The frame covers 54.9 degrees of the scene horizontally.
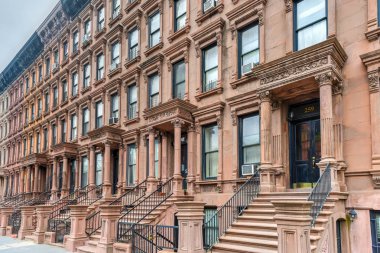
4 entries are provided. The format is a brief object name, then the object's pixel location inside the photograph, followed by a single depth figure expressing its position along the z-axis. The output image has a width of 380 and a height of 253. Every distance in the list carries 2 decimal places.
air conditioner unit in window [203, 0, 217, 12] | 14.64
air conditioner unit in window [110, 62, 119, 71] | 20.30
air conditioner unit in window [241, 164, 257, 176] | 12.23
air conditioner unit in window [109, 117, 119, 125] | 19.59
